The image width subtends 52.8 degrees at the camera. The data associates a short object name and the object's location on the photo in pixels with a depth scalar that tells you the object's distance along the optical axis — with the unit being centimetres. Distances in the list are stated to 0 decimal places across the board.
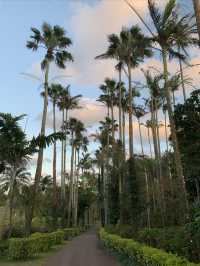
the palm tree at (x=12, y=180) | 1203
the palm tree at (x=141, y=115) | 2216
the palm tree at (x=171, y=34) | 1040
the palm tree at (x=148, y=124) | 3561
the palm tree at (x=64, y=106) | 2790
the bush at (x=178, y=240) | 530
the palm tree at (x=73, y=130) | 3423
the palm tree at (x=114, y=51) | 1900
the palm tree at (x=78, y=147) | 3716
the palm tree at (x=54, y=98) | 2318
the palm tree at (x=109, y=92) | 2691
